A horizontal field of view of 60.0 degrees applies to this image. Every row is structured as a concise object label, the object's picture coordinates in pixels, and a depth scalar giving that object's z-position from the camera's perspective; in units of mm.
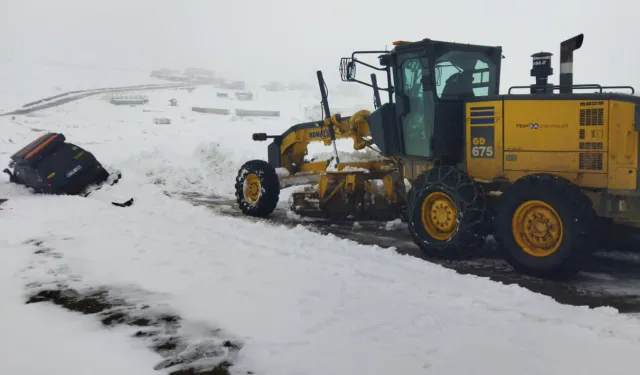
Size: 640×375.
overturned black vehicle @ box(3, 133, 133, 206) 11344
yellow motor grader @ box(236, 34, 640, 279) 6066
